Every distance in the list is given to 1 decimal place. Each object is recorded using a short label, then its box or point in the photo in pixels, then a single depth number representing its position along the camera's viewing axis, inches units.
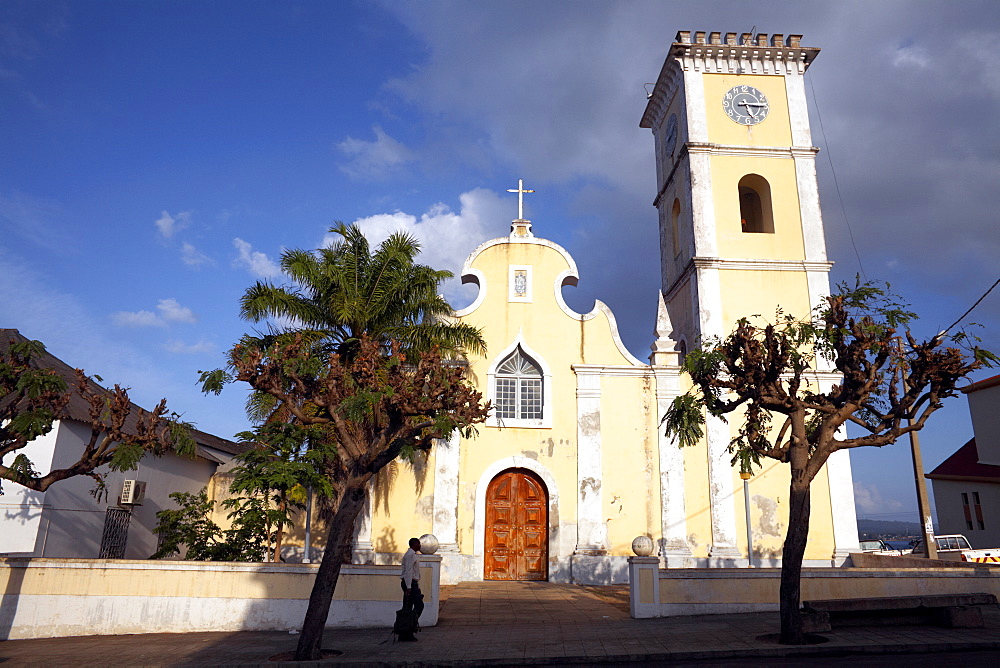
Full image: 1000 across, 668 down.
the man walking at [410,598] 411.5
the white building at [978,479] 1061.8
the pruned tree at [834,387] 412.8
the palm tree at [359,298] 594.9
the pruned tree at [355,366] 396.8
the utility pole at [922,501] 670.5
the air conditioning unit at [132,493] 679.7
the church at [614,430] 673.0
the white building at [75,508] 588.1
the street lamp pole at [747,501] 682.2
